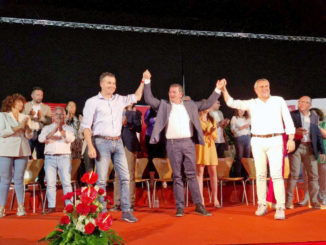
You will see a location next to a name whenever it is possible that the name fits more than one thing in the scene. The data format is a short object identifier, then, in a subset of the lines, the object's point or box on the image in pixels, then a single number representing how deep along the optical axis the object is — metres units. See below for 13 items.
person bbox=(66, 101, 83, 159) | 6.39
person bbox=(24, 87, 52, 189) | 6.06
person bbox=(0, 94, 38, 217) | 5.00
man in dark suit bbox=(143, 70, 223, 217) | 4.58
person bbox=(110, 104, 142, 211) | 5.36
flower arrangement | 2.64
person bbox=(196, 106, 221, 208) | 5.42
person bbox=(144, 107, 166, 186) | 6.23
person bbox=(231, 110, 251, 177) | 6.81
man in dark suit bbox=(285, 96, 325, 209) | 5.34
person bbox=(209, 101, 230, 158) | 6.94
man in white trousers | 4.42
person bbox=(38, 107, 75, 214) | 5.25
